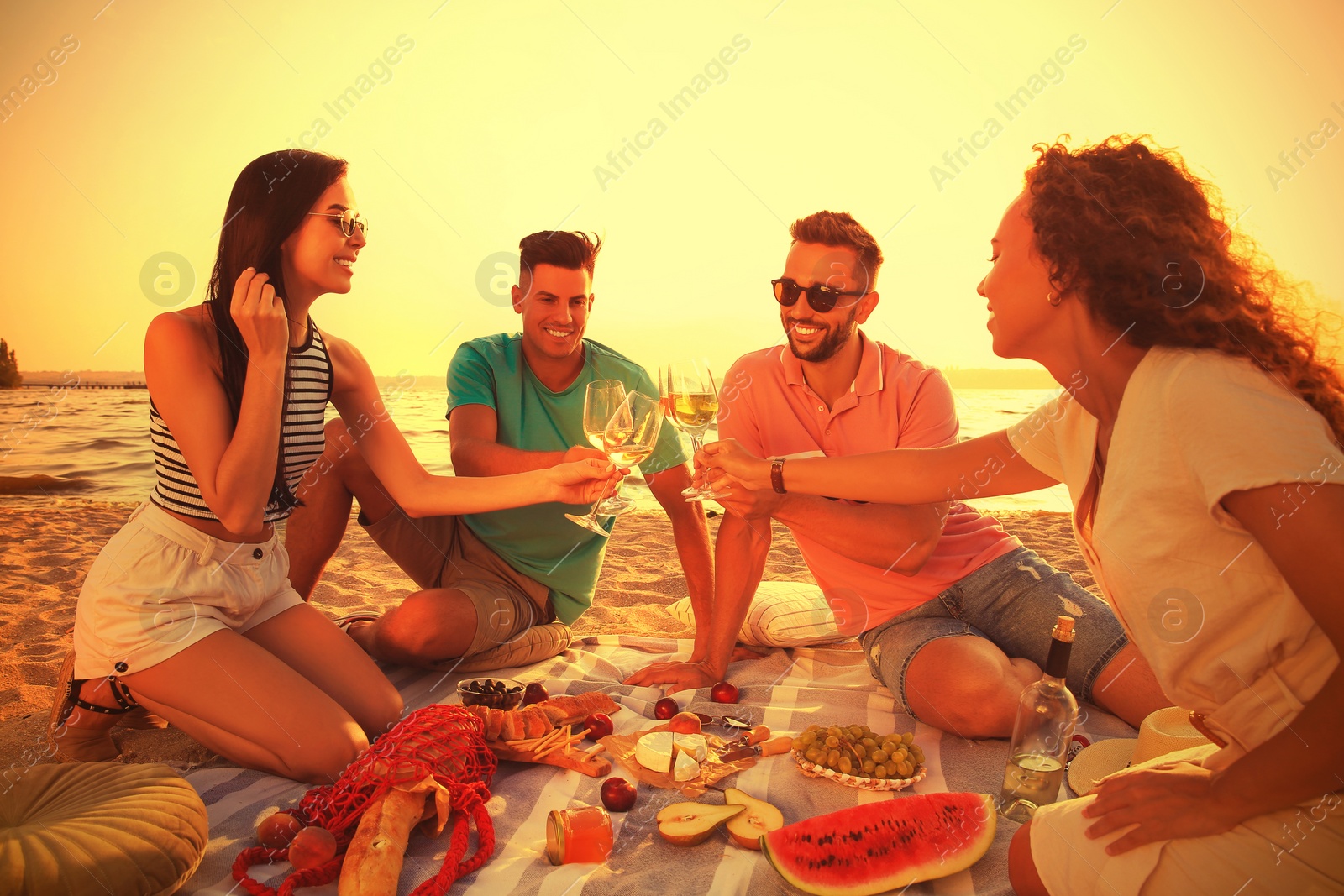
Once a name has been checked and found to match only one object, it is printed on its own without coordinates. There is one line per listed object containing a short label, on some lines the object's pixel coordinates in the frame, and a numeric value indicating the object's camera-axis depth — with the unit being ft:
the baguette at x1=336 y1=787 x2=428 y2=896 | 7.16
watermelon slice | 7.44
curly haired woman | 5.34
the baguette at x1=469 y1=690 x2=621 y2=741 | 10.01
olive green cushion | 6.58
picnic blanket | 7.72
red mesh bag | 7.61
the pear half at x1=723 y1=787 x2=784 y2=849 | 8.27
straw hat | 9.01
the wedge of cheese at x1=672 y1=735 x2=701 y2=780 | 9.27
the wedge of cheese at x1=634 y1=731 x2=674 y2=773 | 9.52
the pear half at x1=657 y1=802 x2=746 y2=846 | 8.23
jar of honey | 7.98
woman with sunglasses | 9.62
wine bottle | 8.80
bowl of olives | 11.27
